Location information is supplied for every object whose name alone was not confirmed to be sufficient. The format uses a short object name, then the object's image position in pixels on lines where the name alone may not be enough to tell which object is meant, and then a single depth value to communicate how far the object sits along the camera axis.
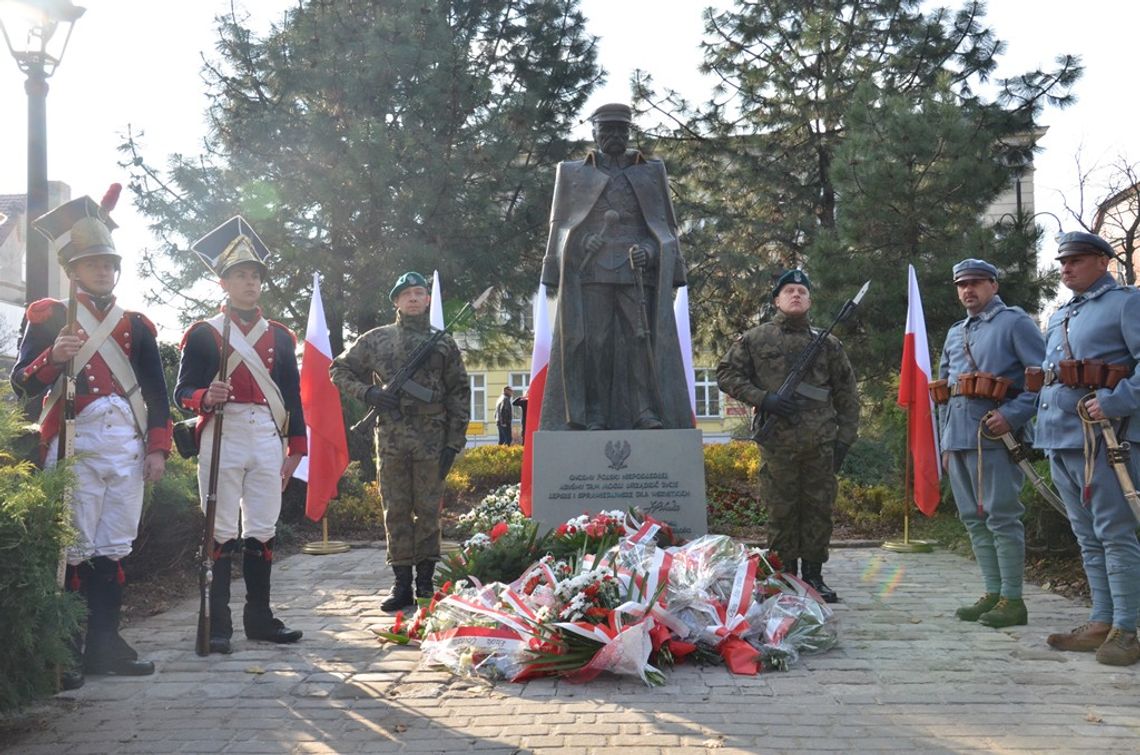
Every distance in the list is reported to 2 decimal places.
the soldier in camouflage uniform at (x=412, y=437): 6.49
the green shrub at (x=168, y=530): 7.44
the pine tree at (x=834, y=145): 13.44
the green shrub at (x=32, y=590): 3.70
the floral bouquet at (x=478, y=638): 4.67
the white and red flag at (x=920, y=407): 7.95
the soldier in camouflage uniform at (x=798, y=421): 6.49
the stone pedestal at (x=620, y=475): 6.23
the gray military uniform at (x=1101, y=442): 4.75
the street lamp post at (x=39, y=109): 7.33
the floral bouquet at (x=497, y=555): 5.55
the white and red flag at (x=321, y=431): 8.61
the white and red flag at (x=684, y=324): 9.32
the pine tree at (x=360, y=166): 13.66
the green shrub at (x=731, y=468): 13.90
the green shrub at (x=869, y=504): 10.59
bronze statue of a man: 6.83
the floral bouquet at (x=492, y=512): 9.18
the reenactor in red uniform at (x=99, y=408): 4.82
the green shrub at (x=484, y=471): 13.66
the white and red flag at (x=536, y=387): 8.21
